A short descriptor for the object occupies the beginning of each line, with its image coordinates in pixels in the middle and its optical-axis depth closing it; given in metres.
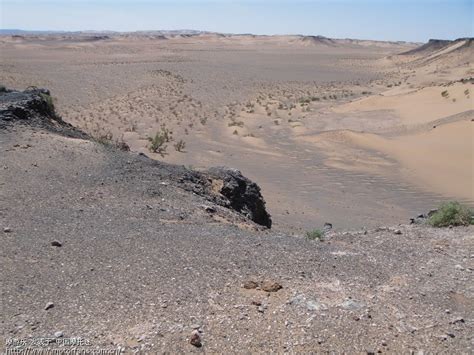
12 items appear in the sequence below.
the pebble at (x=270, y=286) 5.86
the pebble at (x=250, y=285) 5.90
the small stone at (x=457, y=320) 5.41
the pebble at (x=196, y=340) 4.74
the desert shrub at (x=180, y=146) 22.04
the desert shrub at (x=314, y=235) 9.14
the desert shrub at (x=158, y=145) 21.22
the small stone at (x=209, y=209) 9.43
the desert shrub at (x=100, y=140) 14.72
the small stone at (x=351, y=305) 5.54
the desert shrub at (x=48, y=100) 14.99
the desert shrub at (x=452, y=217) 9.20
